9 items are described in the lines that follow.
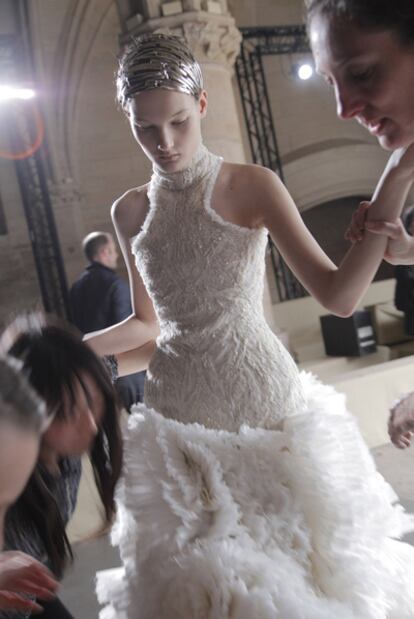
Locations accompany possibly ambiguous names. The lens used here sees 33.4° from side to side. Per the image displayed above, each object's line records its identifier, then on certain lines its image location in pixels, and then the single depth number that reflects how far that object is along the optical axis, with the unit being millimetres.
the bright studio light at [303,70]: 11844
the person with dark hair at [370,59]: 1007
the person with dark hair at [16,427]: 862
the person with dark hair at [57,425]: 1548
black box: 8539
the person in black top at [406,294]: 6031
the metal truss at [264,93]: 12109
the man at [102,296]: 4887
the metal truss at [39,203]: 11750
